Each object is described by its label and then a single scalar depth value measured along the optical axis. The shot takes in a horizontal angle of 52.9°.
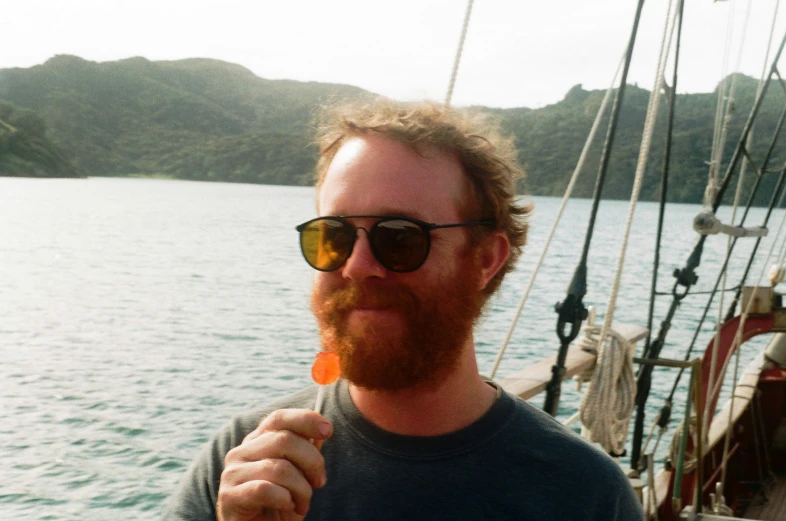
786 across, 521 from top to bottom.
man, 1.46
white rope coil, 3.54
